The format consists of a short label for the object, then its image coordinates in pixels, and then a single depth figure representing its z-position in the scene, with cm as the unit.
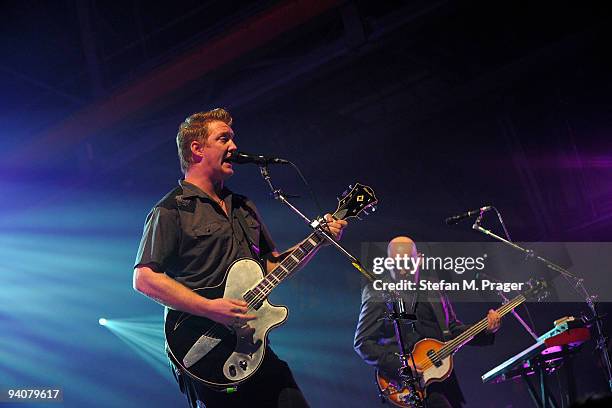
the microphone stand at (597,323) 500
